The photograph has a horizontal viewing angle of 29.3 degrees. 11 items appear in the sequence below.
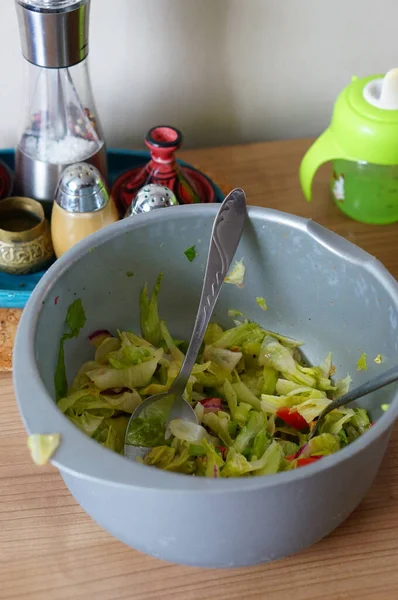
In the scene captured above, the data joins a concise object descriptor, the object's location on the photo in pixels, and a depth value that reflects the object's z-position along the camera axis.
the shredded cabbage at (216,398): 0.65
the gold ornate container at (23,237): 0.77
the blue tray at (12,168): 0.77
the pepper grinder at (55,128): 0.81
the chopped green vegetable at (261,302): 0.77
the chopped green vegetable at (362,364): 0.71
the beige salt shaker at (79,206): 0.75
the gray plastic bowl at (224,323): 0.51
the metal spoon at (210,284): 0.69
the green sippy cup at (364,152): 0.81
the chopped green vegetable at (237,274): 0.75
